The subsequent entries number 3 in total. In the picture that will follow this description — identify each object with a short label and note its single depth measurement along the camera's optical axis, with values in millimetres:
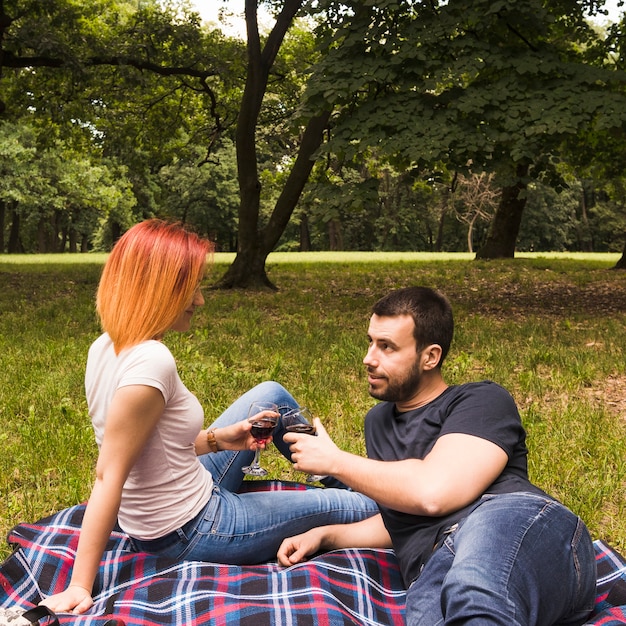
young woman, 2727
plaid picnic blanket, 2801
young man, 2439
